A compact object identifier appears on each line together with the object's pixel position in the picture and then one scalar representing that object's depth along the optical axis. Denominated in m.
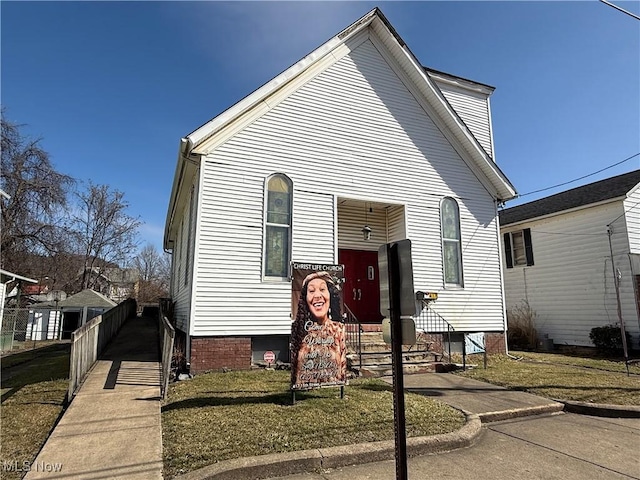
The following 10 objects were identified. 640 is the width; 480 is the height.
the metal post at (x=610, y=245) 15.69
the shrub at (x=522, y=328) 18.05
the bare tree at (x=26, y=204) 24.17
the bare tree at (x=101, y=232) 39.09
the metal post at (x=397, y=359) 3.26
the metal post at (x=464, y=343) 11.64
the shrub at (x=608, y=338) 15.10
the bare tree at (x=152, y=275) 58.50
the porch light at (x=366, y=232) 13.05
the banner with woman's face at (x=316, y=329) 6.63
